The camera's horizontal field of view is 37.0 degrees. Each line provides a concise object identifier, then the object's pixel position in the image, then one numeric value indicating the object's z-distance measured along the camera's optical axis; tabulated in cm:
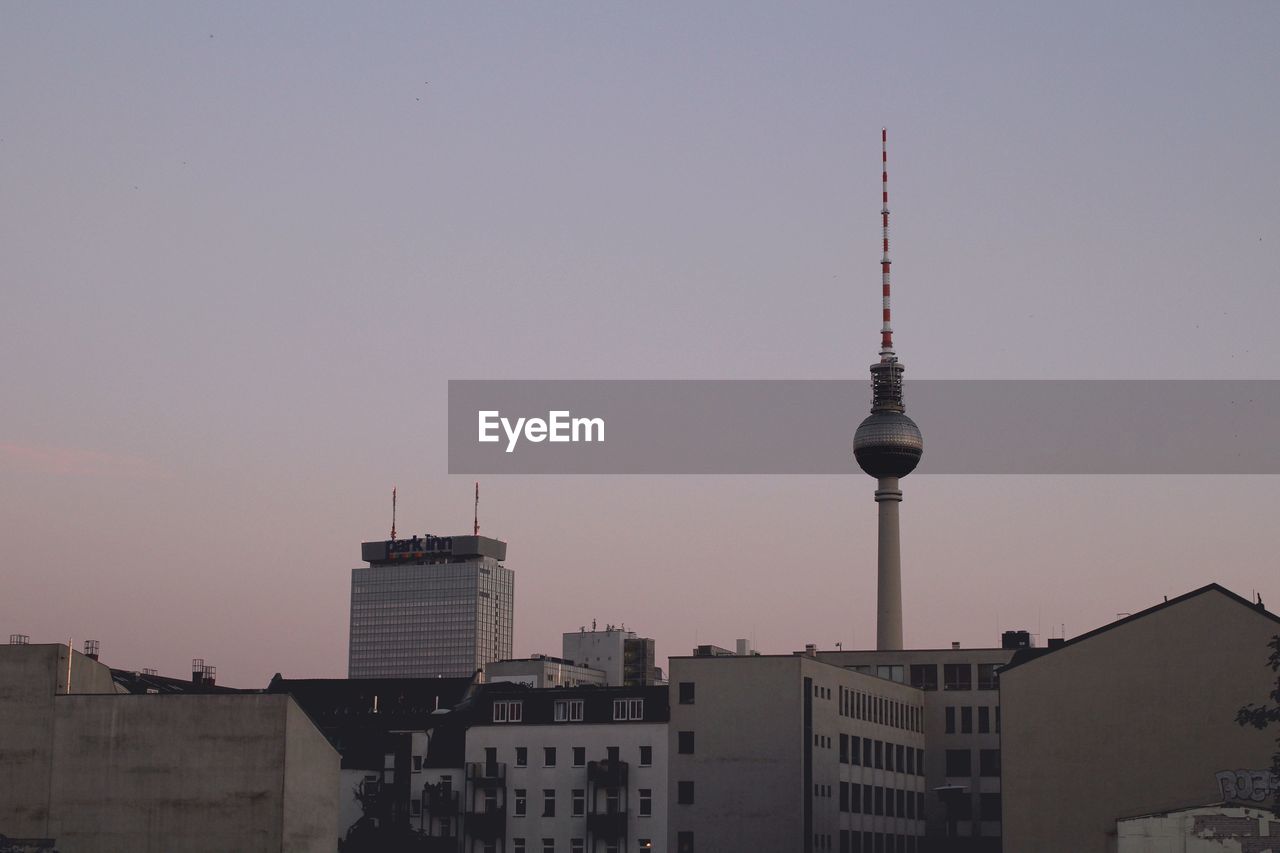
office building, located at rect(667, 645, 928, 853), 11962
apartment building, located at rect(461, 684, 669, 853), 12194
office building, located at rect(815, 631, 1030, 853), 14325
